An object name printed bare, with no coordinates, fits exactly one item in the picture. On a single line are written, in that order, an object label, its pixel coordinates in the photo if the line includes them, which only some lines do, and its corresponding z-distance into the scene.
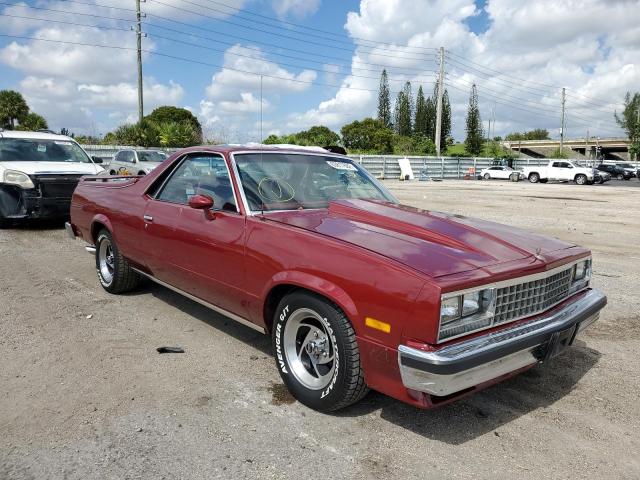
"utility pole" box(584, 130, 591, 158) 114.06
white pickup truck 35.78
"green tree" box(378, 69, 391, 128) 84.12
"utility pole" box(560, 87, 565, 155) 76.32
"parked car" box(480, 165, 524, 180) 42.69
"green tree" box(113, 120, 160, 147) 30.64
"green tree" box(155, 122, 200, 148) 30.73
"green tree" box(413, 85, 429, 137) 87.81
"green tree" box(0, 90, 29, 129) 50.22
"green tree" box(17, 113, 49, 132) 44.33
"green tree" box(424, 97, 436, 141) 88.12
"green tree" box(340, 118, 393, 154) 64.00
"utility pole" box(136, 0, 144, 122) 35.88
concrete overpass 110.54
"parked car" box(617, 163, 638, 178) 48.01
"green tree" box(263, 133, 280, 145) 41.08
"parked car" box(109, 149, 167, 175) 20.22
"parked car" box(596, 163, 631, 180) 47.19
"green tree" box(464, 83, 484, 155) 75.94
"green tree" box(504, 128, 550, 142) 139.62
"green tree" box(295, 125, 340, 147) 49.34
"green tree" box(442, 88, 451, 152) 79.94
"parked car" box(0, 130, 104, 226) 9.05
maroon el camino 2.62
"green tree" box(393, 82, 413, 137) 85.94
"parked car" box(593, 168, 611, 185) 35.31
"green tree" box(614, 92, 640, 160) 91.84
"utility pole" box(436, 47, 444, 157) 44.19
